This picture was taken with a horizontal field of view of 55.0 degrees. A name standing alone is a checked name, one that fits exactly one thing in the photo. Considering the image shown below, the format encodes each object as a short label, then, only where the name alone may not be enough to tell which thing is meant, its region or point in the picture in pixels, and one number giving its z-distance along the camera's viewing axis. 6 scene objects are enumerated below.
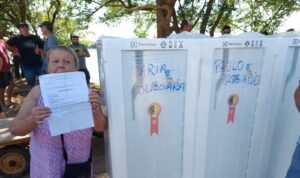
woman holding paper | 1.61
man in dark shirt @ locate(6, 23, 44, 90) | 5.55
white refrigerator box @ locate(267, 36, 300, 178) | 1.98
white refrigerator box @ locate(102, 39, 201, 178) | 1.69
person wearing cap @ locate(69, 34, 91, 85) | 6.18
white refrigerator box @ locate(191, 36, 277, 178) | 1.86
